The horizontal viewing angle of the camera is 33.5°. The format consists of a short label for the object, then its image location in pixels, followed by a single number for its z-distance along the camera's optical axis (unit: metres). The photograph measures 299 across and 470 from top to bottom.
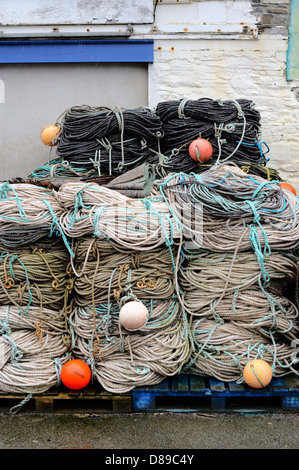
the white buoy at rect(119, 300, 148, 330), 3.29
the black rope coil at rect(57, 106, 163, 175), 4.38
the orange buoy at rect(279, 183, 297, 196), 4.14
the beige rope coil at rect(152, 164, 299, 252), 3.55
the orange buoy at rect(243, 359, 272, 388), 3.44
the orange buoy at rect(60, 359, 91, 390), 3.43
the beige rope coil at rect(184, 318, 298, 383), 3.59
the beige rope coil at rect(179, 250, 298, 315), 3.58
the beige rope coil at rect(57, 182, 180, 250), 3.47
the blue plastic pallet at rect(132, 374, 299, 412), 3.51
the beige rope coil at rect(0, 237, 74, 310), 3.59
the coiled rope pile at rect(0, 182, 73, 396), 3.51
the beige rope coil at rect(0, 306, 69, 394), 3.49
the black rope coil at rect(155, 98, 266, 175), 4.41
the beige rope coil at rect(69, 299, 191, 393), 3.52
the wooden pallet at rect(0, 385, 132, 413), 3.50
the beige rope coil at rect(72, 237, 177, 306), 3.55
